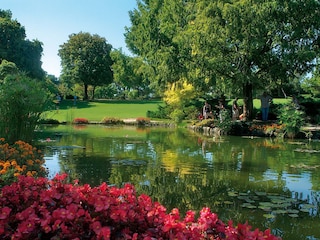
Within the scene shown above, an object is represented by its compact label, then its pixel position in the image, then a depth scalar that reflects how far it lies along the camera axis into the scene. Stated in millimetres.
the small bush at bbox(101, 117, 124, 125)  30927
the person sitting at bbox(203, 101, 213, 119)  27672
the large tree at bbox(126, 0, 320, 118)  20781
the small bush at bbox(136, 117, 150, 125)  30188
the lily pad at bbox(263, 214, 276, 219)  5973
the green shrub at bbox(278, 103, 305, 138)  18938
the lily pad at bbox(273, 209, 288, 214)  6312
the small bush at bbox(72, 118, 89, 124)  30594
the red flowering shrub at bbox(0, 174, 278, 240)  2670
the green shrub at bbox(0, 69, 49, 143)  9641
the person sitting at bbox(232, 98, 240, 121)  25623
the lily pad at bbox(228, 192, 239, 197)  7395
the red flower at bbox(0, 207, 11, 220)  2805
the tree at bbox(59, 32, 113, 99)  57344
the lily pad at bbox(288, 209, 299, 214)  6320
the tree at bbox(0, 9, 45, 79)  47812
